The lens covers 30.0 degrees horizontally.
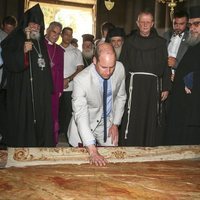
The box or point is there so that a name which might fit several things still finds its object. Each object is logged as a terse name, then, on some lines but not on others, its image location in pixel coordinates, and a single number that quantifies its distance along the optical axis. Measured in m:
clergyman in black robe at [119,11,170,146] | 5.01
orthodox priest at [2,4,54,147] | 5.47
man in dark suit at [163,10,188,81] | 5.16
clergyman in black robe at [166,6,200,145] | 4.45
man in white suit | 3.21
